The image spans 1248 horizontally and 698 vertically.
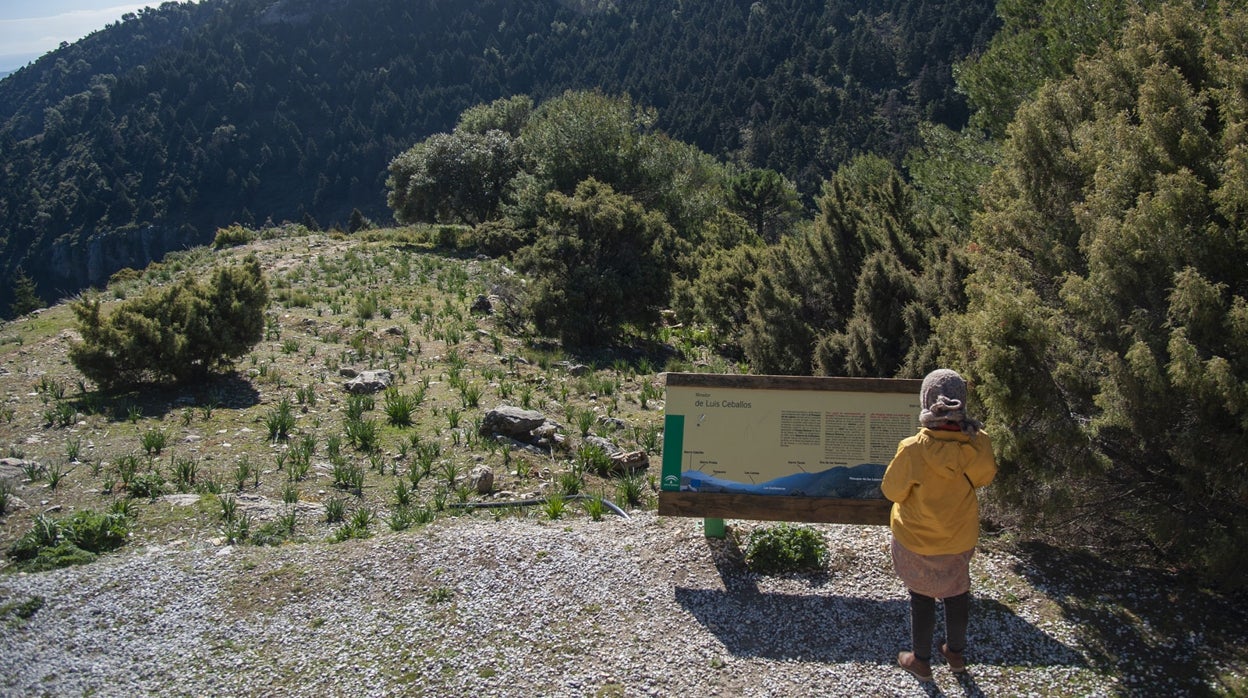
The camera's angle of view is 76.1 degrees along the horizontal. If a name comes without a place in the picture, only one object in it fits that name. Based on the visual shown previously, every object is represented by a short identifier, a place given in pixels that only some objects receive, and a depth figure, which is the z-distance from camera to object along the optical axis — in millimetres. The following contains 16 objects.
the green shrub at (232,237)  28156
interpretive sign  5250
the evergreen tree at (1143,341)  4273
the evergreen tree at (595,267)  16234
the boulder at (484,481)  7316
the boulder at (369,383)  10594
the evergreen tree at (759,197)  36312
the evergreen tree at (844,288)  9891
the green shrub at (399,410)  9219
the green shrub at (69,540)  5793
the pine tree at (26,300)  28522
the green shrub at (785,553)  5438
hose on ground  6902
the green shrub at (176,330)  9719
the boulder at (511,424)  8930
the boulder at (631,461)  8164
